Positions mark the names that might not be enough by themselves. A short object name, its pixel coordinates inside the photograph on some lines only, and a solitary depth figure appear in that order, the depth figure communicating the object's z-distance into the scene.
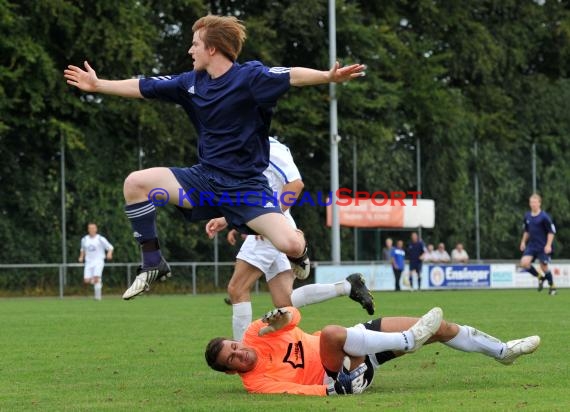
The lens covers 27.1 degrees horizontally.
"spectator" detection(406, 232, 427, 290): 36.29
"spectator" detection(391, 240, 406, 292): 35.56
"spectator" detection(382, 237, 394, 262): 37.96
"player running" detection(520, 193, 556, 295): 27.11
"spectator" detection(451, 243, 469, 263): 39.41
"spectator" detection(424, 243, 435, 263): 39.33
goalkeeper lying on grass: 8.40
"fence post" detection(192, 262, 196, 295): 35.67
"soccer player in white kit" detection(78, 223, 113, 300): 30.91
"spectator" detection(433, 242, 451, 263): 39.25
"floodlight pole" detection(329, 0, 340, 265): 35.50
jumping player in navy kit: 8.86
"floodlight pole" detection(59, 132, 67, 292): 34.19
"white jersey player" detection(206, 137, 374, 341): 10.76
